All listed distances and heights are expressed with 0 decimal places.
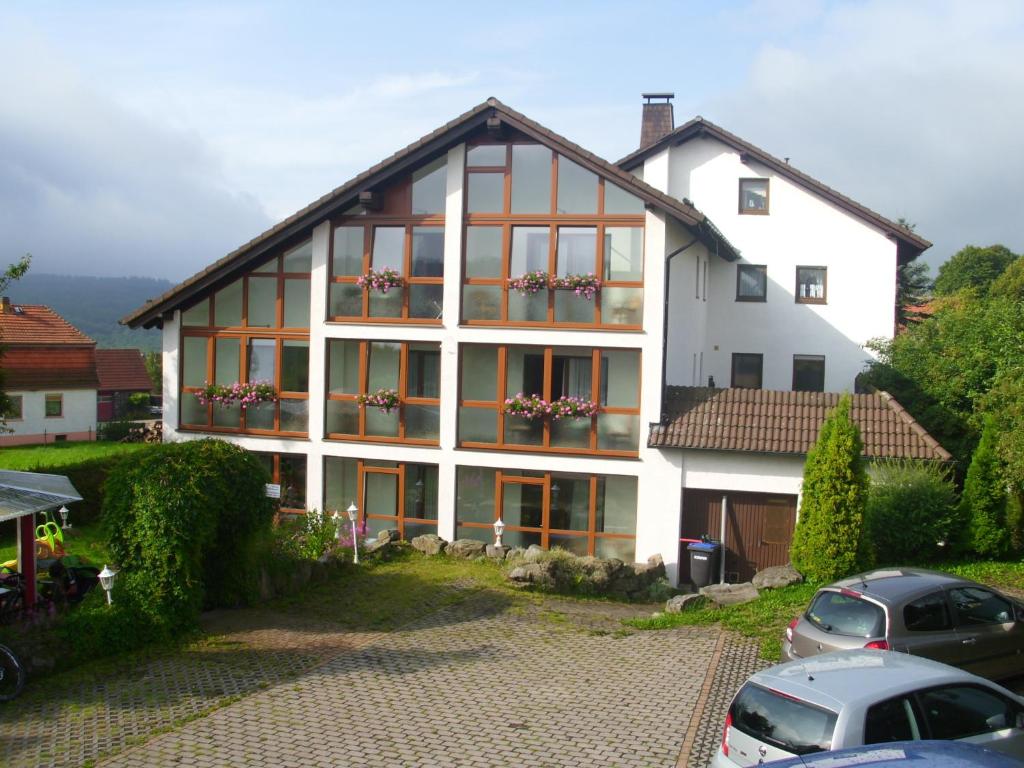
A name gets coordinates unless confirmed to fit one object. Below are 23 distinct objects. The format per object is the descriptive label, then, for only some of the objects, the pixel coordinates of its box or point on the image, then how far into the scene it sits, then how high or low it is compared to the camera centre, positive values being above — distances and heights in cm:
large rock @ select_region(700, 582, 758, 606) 1616 -380
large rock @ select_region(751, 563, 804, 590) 1666 -360
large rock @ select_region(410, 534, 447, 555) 2006 -380
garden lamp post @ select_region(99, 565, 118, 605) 1245 -291
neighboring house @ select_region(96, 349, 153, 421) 6109 -174
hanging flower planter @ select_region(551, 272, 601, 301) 2014 +172
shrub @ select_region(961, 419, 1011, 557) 1736 -234
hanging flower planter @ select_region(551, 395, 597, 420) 2028 -88
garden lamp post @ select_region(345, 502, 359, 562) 1884 -325
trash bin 1897 -377
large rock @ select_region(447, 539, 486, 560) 1975 -382
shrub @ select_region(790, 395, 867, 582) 1633 -228
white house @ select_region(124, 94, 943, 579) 2009 +34
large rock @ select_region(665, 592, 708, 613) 1603 -391
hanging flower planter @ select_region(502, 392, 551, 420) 2049 -89
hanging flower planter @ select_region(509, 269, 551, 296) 2030 +174
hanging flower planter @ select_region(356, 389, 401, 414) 2145 -86
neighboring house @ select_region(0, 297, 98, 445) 4212 -113
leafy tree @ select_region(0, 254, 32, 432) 1814 +142
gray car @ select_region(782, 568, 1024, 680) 1050 -277
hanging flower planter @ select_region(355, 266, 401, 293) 2125 +178
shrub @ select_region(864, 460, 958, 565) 1733 -253
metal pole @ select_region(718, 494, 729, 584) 1944 -401
